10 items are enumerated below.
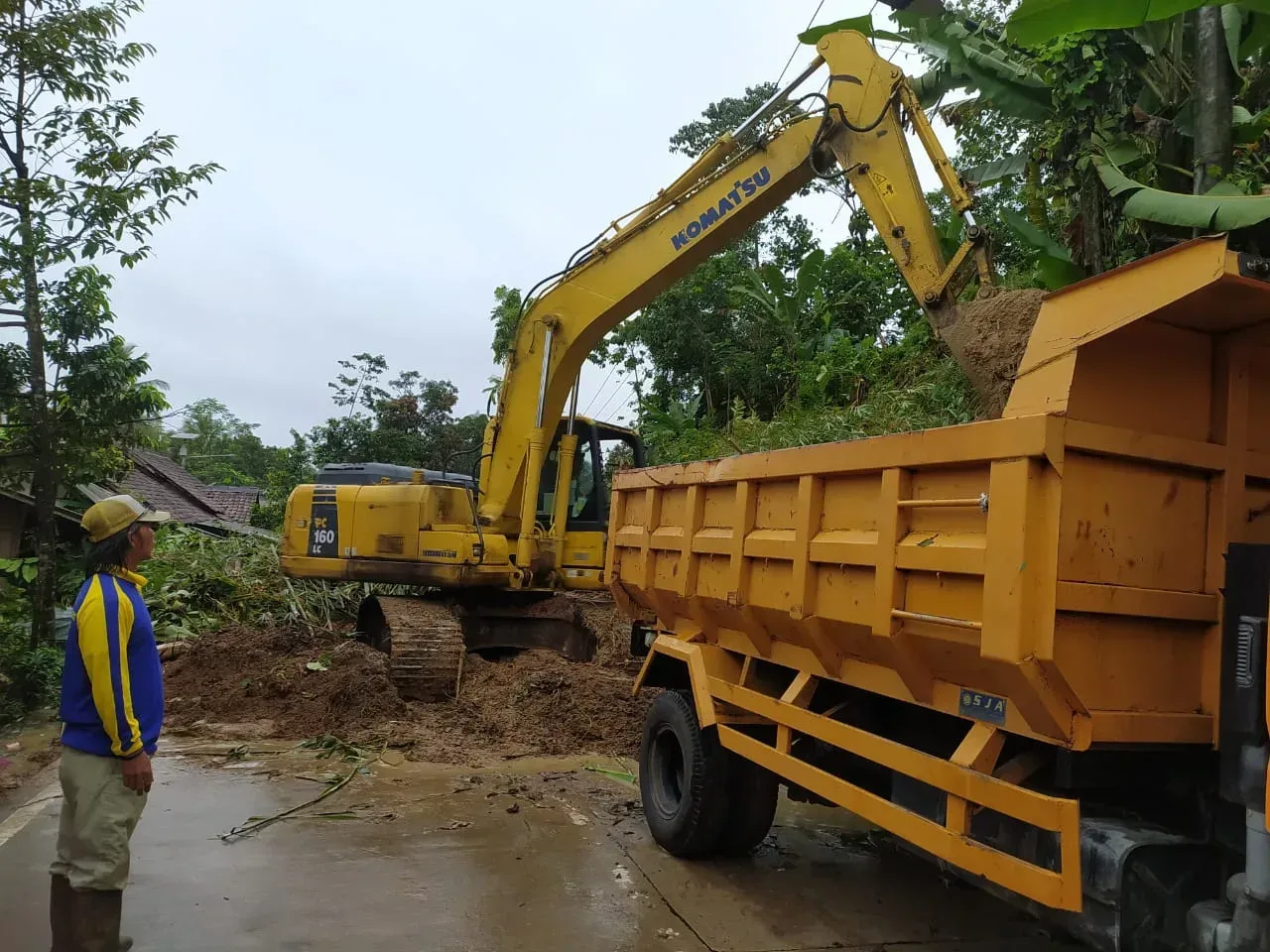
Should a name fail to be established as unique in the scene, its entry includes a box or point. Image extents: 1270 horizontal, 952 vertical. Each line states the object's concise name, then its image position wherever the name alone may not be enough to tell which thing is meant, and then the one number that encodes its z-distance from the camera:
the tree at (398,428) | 26.97
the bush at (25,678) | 7.31
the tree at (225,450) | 47.47
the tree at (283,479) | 24.11
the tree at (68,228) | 7.04
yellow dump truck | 2.36
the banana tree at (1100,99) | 5.48
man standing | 3.16
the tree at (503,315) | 23.04
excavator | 6.65
